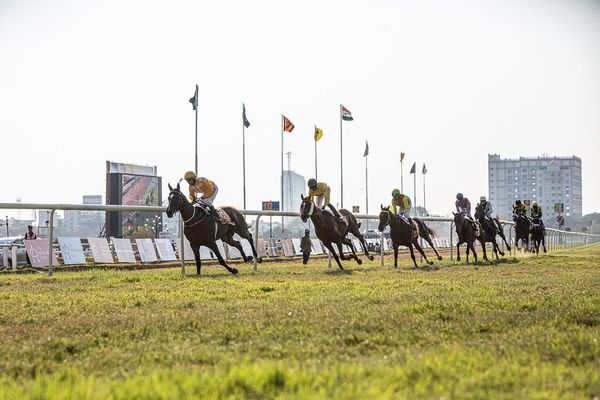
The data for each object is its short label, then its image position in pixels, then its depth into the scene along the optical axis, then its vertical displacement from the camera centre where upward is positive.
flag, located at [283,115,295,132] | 57.25 +8.38
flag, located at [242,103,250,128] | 56.75 +8.83
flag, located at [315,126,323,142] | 61.96 +8.35
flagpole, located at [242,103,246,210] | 57.50 +6.01
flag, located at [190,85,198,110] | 48.72 +8.76
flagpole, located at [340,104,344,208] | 67.79 +4.95
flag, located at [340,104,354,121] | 57.16 +9.33
